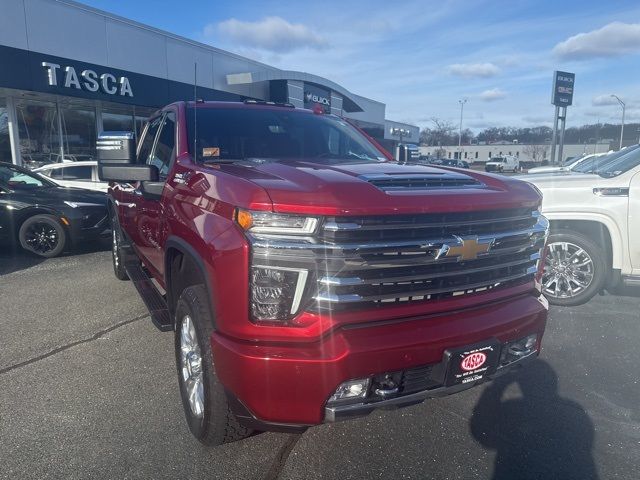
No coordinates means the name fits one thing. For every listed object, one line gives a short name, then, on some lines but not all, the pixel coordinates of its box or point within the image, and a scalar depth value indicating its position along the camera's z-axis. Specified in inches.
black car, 287.3
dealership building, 500.1
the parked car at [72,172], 399.5
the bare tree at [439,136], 3930.1
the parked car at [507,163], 2024.7
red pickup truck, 82.1
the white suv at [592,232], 187.9
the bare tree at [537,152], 2921.5
